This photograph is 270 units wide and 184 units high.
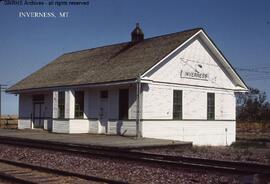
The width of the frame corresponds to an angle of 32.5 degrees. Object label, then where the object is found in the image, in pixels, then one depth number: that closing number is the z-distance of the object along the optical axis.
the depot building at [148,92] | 25.00
